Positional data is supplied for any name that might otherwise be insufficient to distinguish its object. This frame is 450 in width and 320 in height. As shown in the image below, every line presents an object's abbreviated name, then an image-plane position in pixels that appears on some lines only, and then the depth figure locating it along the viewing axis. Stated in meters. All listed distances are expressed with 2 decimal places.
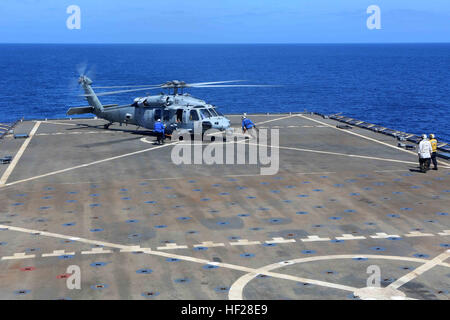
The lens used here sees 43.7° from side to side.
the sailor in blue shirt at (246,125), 43.06
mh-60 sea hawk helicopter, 41.02
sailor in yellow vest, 30.97
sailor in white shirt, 29.92
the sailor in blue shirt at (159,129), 39.31
